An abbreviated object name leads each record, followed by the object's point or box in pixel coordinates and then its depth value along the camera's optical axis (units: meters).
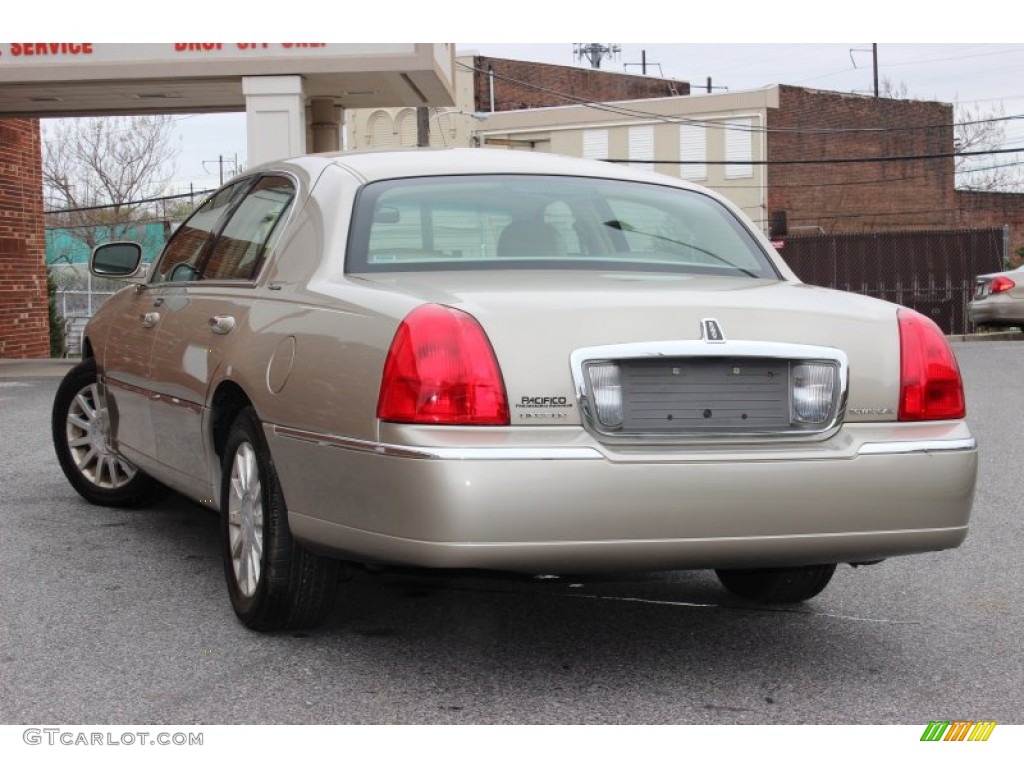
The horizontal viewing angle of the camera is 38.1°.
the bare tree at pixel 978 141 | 66.12
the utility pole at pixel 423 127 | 30.11
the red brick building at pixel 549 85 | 55.31
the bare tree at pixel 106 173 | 50.00
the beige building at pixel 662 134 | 47.81
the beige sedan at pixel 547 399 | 3.96
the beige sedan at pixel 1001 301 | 22.98
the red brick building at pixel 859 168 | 49.66
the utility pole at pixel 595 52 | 71.00
